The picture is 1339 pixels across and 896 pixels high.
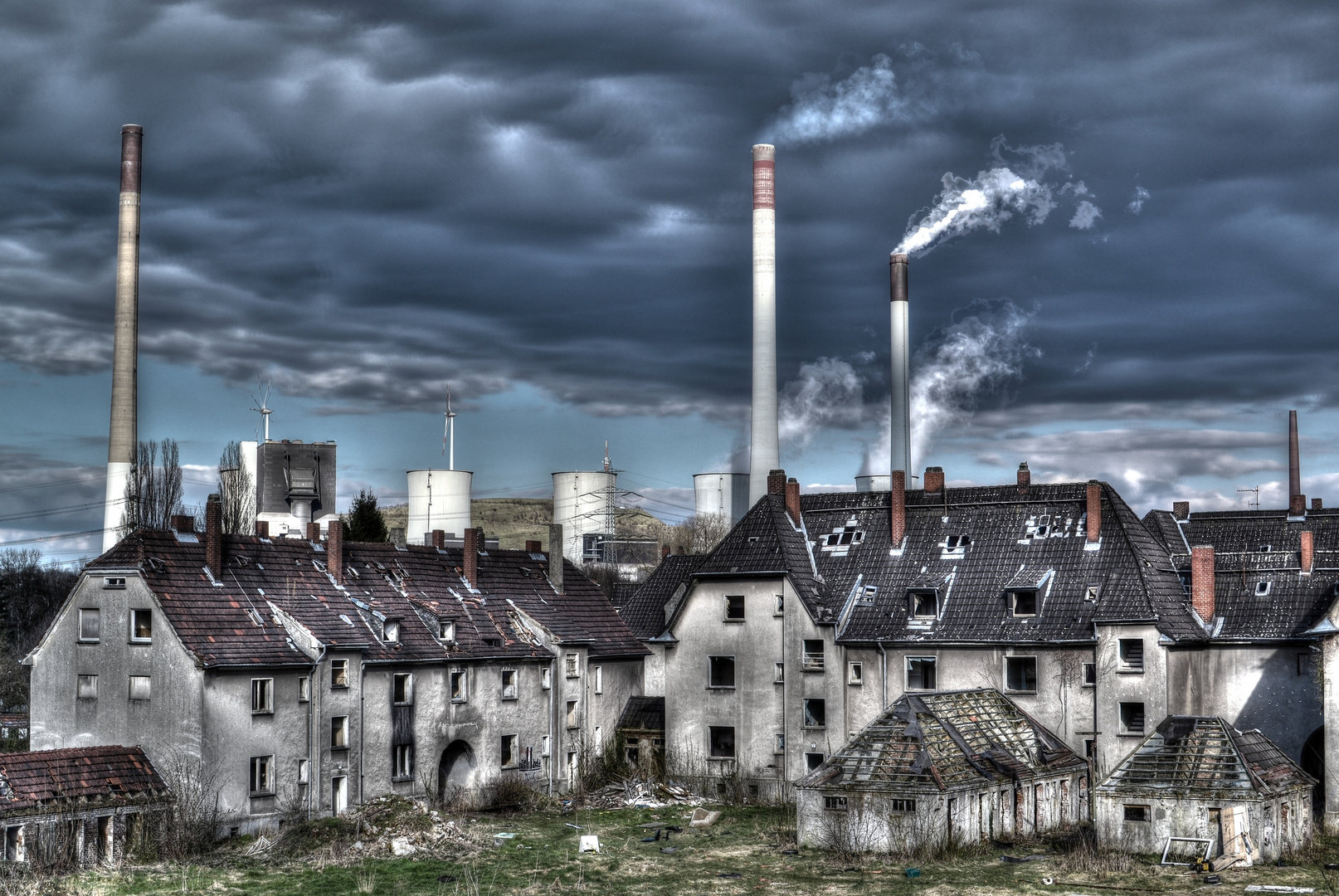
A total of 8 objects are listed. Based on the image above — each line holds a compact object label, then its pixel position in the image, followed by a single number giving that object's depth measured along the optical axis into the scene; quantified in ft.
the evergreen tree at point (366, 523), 312.71
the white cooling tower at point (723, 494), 444.55
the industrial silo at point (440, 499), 419.33
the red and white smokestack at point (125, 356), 283.59
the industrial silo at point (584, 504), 511.81
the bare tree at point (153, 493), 282.36
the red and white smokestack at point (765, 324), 294.87
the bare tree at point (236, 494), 312.09
